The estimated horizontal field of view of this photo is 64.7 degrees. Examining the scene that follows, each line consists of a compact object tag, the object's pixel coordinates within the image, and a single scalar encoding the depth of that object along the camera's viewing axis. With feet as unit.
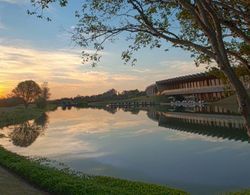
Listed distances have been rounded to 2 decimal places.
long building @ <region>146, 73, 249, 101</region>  162.02
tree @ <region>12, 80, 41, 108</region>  280.02
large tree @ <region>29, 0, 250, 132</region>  15.98
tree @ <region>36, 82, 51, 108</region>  248.71
